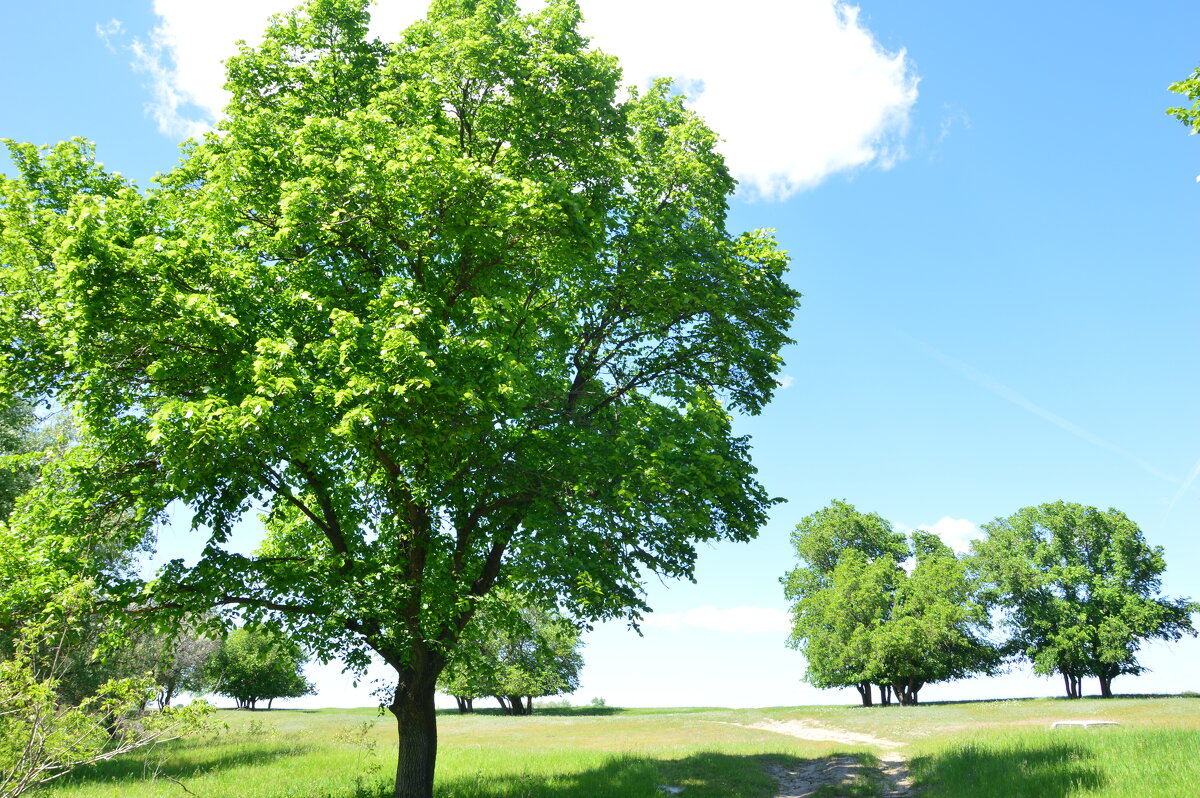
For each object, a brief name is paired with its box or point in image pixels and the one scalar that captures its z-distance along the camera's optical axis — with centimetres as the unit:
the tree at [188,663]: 4253
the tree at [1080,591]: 6084
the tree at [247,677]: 7481
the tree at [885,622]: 5800
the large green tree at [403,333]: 1377
